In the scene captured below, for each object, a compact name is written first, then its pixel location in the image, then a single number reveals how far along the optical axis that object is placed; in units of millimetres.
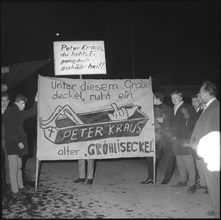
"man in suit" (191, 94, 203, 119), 6312
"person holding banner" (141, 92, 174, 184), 6816
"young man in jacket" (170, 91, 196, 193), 6328
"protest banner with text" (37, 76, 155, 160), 6215
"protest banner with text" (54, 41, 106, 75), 7297
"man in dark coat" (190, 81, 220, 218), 4598
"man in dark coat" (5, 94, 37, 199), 5703
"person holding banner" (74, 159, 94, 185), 6727
